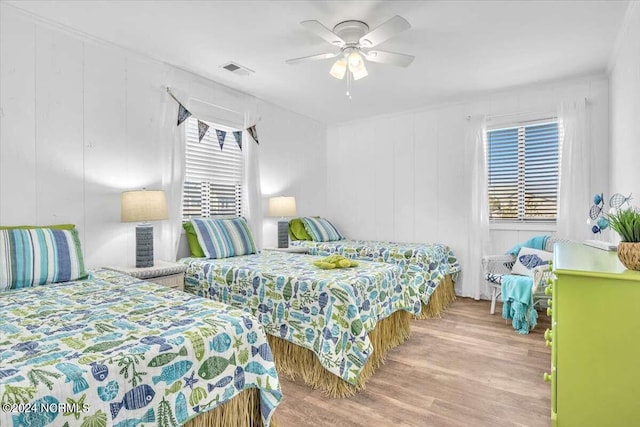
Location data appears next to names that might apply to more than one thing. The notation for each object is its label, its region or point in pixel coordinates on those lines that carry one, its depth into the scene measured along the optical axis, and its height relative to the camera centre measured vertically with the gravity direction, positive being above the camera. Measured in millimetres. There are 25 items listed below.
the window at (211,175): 3469 +377
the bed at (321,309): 2090 -711
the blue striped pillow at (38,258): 1911 -305
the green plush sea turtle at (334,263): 2623 -430
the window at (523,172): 3820 +469
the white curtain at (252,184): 3973 +308
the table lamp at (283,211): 4117 -19
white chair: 3449 -641
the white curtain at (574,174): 3543 +400
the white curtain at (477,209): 4078 +21
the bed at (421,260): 3617 -575
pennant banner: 3295 +896
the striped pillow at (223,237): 3164 -280
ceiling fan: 2291 +1249
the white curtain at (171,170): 3199 +377
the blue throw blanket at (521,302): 3043 -850
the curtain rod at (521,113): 3683 +1157
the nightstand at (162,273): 2570 -513
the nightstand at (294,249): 3974 -488
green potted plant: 1370 -108
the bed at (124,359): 927 -489
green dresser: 1277 -544
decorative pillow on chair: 3381 -512
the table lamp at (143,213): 2633 -35
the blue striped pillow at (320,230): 4539 -281
